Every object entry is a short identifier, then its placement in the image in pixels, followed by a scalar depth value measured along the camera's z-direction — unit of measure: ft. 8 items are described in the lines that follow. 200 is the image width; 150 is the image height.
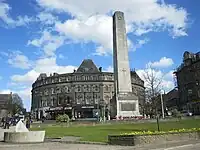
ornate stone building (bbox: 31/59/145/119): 223.51
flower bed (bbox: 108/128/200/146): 32.29
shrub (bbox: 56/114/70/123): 121.15
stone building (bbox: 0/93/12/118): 174.08
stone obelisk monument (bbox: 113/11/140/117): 109.34
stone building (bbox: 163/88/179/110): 233.69
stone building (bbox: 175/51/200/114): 181.36
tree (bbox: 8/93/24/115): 200.96
